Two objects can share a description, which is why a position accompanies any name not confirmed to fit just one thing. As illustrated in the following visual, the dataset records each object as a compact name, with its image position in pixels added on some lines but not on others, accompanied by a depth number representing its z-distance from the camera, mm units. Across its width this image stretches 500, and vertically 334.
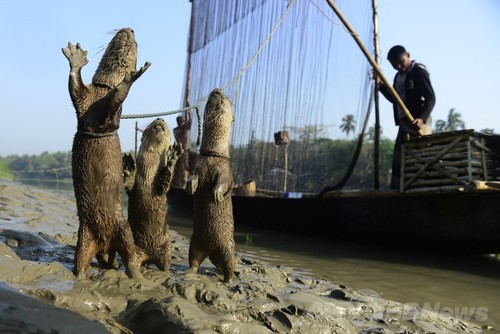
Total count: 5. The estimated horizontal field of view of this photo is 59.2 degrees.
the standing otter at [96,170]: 3268
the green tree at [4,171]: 25728
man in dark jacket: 7504
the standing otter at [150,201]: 3941
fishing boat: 6648
